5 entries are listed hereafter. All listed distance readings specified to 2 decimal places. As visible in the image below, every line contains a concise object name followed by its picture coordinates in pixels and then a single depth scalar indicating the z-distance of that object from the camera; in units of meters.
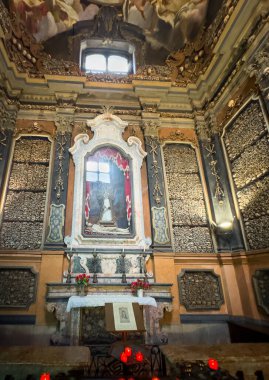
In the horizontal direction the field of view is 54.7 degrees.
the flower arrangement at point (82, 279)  5.64
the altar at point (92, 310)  5.27
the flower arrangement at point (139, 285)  5.76
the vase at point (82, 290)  5.61
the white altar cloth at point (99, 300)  5.25
